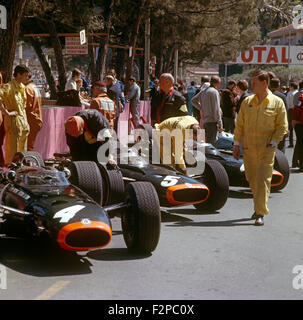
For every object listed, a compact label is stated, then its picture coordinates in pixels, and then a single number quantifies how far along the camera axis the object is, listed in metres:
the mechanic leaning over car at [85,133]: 8.99
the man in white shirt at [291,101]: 20.20
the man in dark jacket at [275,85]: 13.45
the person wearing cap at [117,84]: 16.60
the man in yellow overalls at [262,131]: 8.99
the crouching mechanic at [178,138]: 10.41
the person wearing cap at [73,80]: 16.75
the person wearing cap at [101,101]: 10.44
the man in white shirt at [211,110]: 13.85
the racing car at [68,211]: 6.37
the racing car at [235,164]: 11.50
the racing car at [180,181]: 8.98
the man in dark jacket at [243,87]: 13.71
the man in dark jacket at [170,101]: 11.52
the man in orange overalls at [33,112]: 12.15
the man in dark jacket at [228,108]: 16.34
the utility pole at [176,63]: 48.91
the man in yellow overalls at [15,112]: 11.30
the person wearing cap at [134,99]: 20.12
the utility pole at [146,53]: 29.06
